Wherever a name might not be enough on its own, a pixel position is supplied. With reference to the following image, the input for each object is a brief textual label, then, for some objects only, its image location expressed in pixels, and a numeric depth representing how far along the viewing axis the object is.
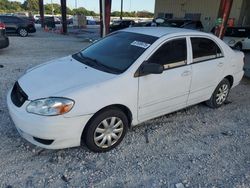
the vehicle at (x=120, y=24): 17.62
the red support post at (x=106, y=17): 8.35
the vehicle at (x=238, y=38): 9.36
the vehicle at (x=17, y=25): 12.36
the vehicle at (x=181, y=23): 11.54
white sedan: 2.12
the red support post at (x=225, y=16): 6.59
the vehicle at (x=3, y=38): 6.69
